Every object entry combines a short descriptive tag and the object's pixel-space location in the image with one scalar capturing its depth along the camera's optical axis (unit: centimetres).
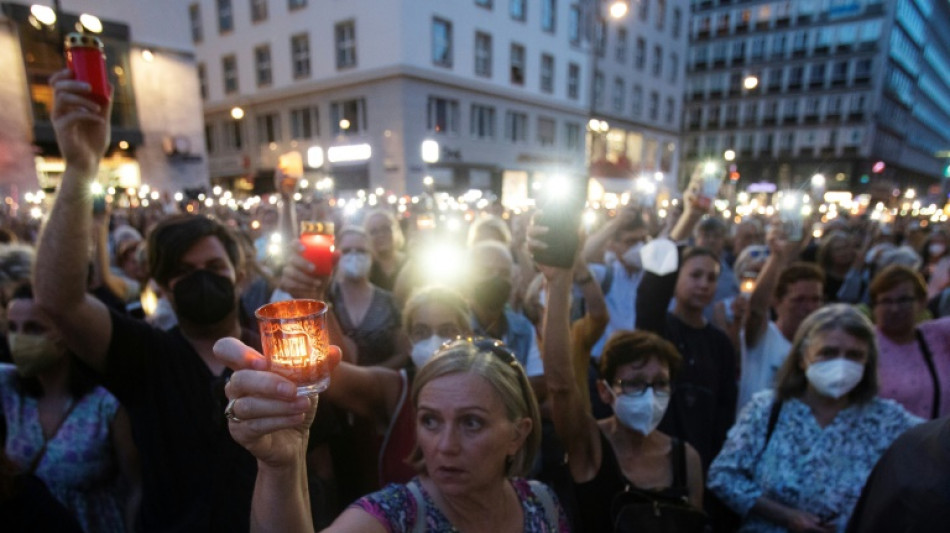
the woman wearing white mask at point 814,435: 234
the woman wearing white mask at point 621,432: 211
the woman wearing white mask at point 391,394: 220
